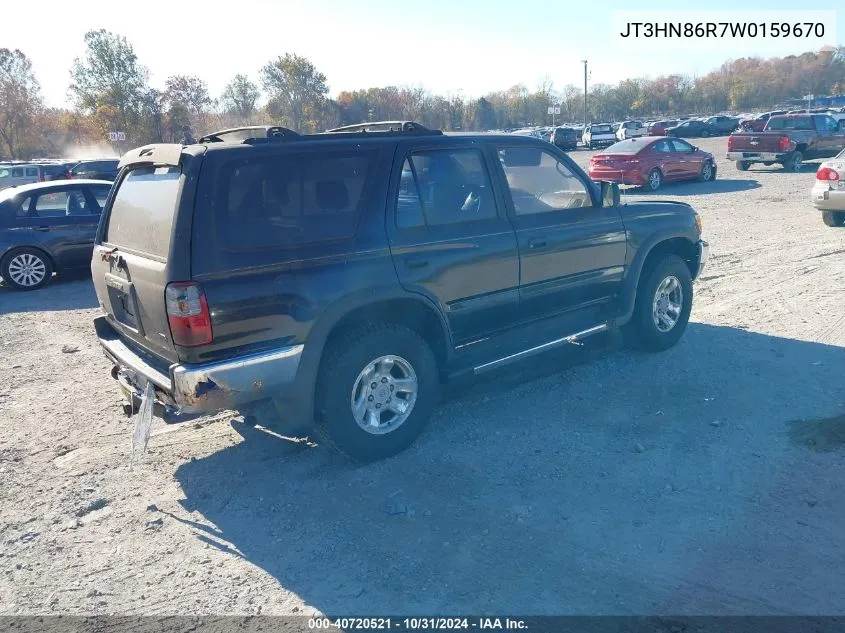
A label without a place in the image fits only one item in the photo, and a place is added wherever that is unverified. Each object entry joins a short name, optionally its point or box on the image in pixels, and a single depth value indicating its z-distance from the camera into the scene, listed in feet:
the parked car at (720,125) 170.30
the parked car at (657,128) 147.23
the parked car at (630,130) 145.59
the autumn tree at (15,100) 162.61
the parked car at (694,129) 166.84
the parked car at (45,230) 34.30
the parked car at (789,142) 72.33
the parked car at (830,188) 38.47
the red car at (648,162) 62.90
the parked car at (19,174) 71.92
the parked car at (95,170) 67.97
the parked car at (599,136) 146.92
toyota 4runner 12.74
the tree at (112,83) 148.66
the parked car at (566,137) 147.64
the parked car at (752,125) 106.79
